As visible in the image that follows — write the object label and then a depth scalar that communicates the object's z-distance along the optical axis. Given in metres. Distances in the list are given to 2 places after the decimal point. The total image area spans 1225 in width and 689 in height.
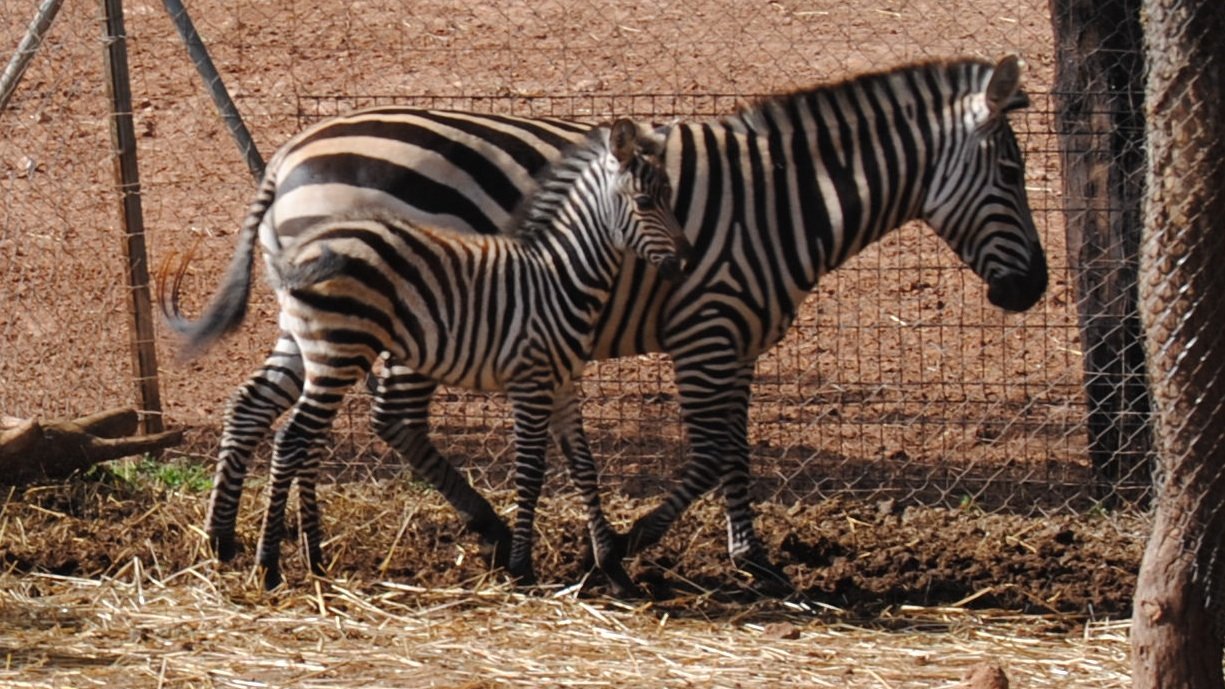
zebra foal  12.75
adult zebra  13.73
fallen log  15.05
